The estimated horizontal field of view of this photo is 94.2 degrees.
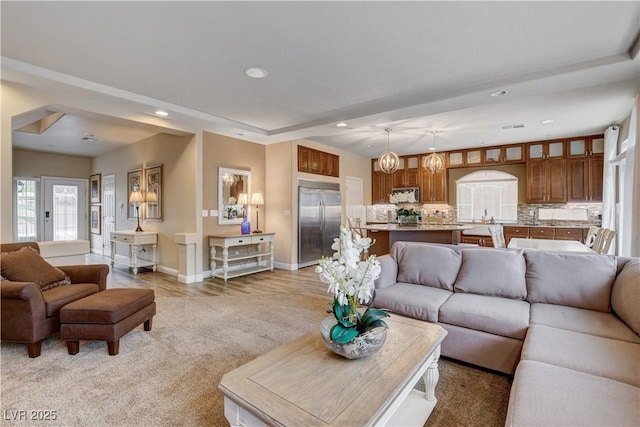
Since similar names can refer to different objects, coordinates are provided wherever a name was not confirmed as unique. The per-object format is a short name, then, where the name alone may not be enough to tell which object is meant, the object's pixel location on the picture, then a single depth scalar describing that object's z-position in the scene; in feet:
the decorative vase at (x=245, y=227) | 18.43
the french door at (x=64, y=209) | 25.36
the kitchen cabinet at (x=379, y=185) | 27.45
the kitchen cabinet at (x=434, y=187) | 24.84
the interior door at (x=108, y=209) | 23.71
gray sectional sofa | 4.15
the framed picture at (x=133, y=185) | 20.45
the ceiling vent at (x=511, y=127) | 17.01
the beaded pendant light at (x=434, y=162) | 19.54
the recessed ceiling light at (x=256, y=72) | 9.80
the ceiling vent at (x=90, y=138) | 19.90
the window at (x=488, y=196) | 22.76
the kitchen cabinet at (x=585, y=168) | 18.99
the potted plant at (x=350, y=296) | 5.03
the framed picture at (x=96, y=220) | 25.98
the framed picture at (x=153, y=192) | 18.72
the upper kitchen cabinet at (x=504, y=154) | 21.59
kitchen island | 16.58
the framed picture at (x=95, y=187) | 25.66
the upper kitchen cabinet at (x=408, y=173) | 25.80
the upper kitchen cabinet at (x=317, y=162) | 20.18
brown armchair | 7.88
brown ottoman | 8.11
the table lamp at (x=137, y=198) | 19.02
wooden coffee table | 3.86
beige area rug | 5.89
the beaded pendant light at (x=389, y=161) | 17.80
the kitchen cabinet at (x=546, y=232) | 19.35
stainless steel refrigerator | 20.21
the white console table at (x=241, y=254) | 16.80
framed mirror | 17.95
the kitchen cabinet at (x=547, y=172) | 20.18
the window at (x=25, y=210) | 24.17
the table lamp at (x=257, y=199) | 19.07
